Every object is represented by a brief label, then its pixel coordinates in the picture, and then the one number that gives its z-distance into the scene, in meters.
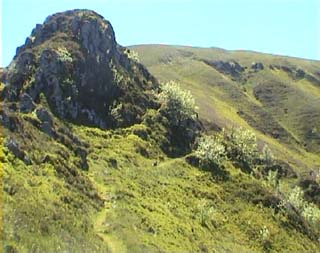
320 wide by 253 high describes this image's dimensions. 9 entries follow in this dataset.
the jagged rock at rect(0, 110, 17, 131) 56.06
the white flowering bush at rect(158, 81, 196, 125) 98.25
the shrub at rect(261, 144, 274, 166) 109.12
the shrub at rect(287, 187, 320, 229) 88.88
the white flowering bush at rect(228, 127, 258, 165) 96.56
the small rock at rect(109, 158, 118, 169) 73.06
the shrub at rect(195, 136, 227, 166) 87.00
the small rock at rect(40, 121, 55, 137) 65.50
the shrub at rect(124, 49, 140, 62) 105.74
